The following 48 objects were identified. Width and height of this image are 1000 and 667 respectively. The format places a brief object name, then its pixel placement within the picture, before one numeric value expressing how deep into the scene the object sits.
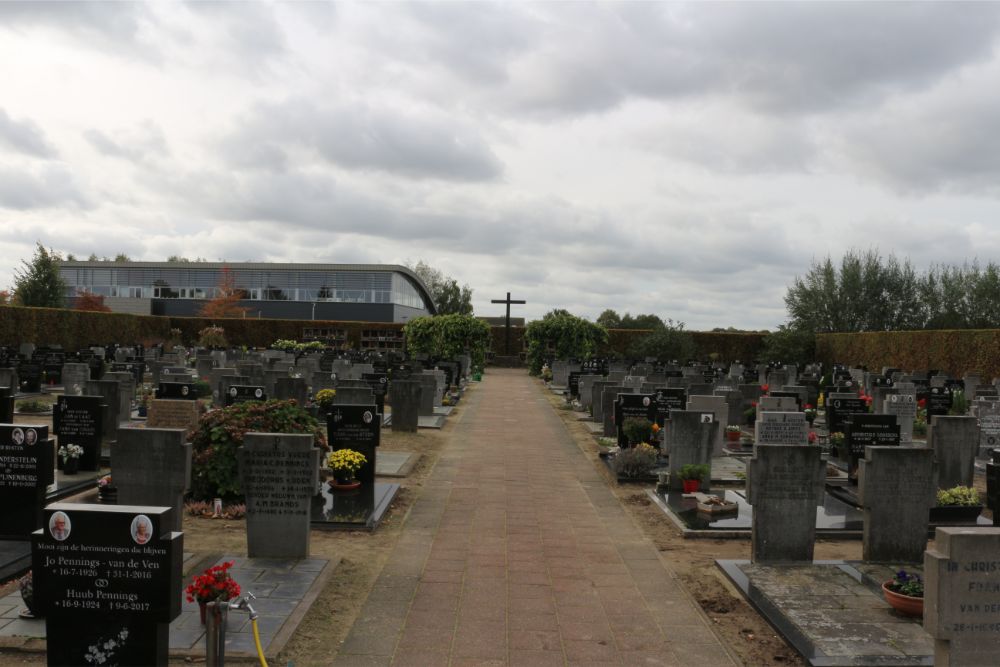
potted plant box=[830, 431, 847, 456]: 16.28
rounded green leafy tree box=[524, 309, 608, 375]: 50.09
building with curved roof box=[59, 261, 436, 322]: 74.56
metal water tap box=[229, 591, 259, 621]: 5.32
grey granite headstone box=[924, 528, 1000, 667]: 5.21
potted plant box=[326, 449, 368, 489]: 11.95
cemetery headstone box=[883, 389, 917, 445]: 17.71
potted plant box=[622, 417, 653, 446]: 15.97
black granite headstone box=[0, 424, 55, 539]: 8.84
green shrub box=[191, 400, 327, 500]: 10.99
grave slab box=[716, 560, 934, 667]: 6.20
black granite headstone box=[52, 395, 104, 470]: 12.82
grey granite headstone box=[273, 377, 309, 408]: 20.12
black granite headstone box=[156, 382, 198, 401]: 16.80
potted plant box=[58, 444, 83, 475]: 12.50
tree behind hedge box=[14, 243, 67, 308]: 52.00
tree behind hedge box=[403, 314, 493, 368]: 48.16
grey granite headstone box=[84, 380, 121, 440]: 16.61
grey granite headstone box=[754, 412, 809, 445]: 12.12
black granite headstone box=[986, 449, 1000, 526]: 9.49
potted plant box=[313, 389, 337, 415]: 19.73
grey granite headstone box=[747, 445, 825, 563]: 8.79
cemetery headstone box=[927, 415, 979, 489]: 13.13
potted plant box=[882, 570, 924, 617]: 6.95
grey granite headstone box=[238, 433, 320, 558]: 8.61
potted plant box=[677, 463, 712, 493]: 12.64
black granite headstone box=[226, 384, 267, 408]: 16.67
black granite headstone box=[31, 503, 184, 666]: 5.05
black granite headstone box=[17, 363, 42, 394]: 24.98
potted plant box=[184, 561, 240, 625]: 5.93
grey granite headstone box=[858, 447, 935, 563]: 8.87
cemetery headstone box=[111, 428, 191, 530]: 8.54
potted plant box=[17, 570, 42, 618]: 6.43
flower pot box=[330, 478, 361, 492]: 12.02
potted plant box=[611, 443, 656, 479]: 14.06
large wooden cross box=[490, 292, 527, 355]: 62.41
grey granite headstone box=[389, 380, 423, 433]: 19.73
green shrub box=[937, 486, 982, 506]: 10.27
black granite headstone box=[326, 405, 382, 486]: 12.63
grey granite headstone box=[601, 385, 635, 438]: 19.83
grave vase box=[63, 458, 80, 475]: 12.65
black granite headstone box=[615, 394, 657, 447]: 16.88
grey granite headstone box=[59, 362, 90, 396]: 22.28
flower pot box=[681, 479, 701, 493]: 12.67
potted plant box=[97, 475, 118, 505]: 10.40
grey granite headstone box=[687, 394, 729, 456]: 17.23
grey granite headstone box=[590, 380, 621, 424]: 22.84
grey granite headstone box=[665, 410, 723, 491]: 13.08
